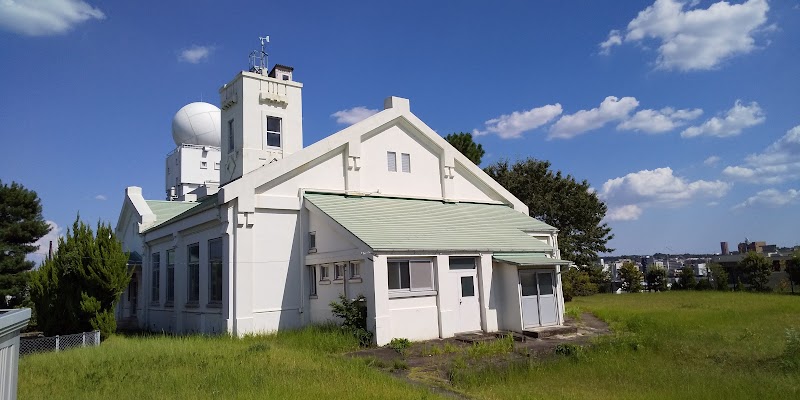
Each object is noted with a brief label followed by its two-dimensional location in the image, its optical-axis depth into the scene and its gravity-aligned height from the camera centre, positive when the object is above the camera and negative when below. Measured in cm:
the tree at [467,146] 3944 +917
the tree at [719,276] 4322 -140
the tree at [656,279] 4788 -148
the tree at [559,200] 4028 +499
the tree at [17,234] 2731 +313
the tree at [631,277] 4775 -118
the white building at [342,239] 1738 +133
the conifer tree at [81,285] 1733 +19
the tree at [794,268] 4000 -93
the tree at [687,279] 4528 -159
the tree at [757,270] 4225 -99
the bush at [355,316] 1597 -116
